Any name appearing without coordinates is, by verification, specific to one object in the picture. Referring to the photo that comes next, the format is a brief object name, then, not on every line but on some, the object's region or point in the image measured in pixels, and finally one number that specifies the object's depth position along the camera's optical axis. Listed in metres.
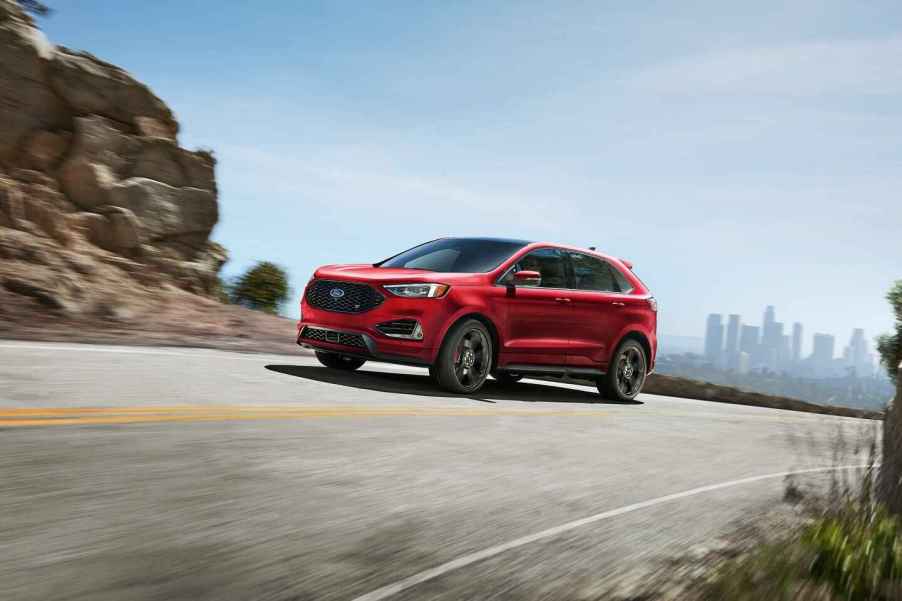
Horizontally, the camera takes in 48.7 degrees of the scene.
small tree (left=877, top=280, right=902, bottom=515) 5.88
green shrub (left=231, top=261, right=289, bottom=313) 24.59
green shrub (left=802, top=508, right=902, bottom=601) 4.39
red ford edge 10.45
